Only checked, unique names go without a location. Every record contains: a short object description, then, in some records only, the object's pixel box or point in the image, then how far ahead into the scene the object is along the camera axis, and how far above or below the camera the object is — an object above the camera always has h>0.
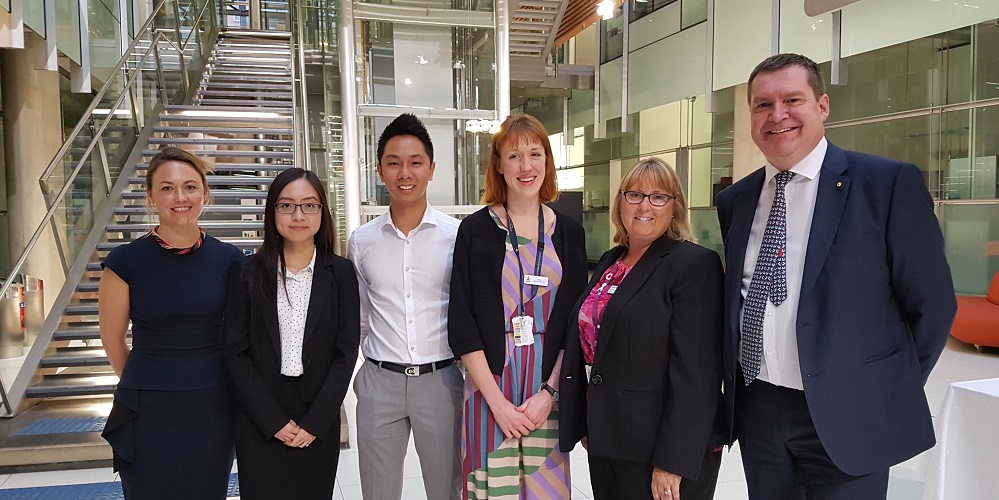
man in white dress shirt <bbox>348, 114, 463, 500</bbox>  2.28 -0.45
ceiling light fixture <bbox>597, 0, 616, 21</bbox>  9.54 +3.03
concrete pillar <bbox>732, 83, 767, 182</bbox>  10.77 +1.10
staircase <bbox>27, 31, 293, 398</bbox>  5.23 +0.67
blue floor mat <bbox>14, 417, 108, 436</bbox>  4.38 -1.44
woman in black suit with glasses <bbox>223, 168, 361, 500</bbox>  2.10 -0.44
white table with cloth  2.38 -0.90
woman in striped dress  2.12 -0.38
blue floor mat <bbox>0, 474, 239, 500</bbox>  3.65 -1.57
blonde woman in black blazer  1.86 -0.43
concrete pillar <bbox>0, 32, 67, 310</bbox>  7.77 +1.02
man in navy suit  1.69 -0.26
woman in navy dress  2.11 -0.44
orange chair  6.91 -1.24
